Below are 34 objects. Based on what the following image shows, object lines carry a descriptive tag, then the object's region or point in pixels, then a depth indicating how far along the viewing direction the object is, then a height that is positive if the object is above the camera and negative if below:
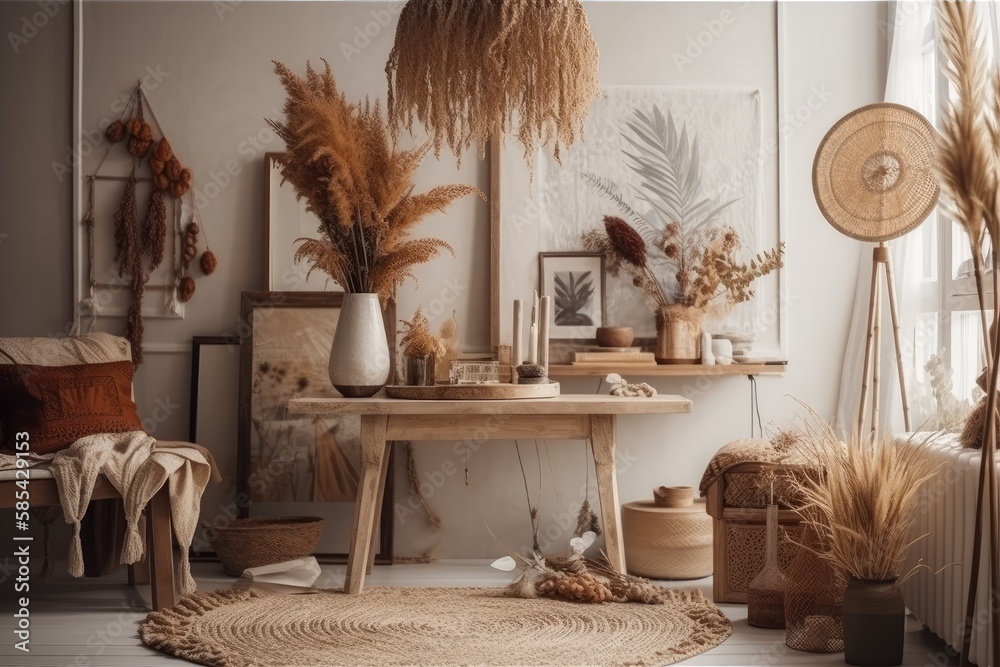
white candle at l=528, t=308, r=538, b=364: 4.05 +0.01
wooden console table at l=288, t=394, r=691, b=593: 3.68 -0.35
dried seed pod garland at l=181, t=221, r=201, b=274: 4.51 +0.46
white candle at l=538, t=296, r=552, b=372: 3.99 +0.03
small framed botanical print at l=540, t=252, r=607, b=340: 4.55 +0.24
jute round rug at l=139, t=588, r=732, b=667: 2.96 -0.97
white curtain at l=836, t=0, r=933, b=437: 4.15 +0.28
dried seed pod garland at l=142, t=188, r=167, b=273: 4.50 +0.51
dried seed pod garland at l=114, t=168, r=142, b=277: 4.50 +0.49
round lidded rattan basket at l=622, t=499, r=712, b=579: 4.00 -0.84
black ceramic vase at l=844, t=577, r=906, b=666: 2.84 -0.83
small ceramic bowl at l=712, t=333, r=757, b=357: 4.51 +0.01
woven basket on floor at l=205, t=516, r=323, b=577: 4.08 -0.87
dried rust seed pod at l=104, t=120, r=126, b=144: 4.52 +0.98
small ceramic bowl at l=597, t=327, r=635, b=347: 4.37 +0.02
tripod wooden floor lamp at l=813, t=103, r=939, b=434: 3.62 +0.62
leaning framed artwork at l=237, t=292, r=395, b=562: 4.45 -0.41
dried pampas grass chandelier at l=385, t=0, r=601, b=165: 2.51 +0.73
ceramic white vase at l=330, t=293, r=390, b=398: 3.92 -0.04
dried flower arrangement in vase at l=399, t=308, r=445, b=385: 3.99 -0.05
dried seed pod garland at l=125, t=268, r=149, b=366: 4.48 +0.10
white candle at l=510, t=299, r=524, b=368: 3.98 +0.04
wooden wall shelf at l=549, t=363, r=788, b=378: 4.31 -0.13
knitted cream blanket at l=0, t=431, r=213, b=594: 3.42 -0.50
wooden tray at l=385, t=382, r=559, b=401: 3.71 -0.20
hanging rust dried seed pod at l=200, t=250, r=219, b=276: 4.52 +0.37
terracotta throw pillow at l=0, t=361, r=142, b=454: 3.72 -0.26
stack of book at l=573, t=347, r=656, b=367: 4.32 -0.07
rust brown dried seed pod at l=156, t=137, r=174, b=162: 4.51 +0.89
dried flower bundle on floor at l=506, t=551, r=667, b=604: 3.62 -0.93
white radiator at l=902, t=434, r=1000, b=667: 2.72 -0.62
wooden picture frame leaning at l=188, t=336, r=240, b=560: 4.52 -0.33
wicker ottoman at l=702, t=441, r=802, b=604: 3.56 -0.67
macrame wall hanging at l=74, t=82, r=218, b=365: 4.50 +0.55
